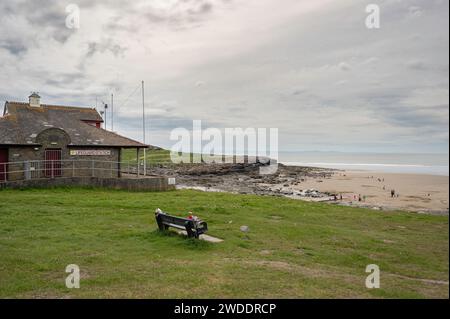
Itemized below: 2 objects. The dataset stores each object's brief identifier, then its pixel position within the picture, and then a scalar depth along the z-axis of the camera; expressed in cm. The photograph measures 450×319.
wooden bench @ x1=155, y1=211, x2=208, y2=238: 982
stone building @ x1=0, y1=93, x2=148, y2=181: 2367
